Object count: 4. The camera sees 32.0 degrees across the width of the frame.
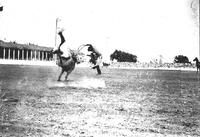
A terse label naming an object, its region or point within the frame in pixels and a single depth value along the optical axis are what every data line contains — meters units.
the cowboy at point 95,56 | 19.62
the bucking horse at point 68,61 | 19.55
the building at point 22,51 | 69.56
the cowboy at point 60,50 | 17.95
